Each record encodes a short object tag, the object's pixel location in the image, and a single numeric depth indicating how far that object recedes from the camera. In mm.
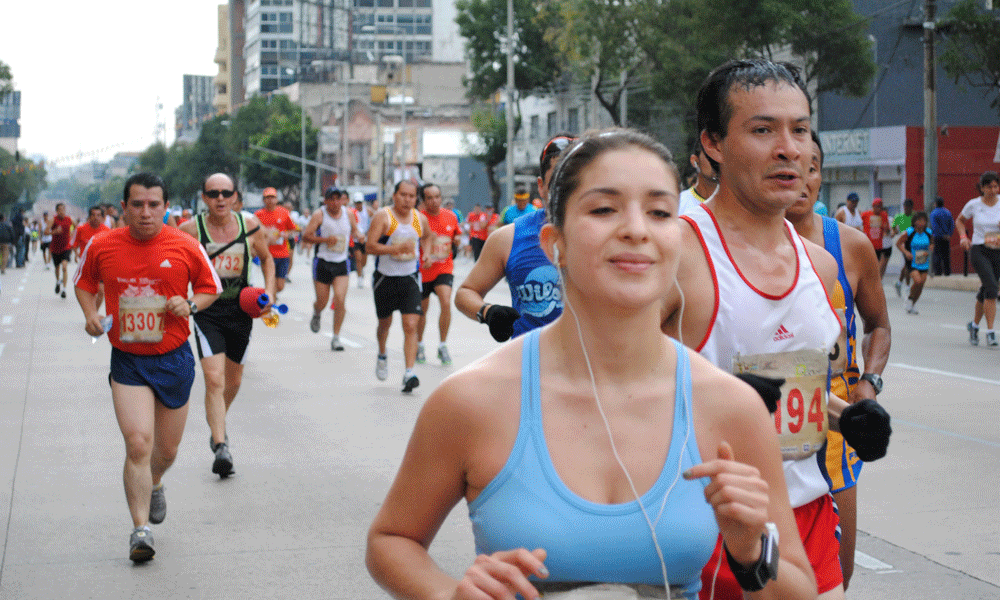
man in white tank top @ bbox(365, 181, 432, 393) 12180
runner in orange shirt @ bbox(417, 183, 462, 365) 13250
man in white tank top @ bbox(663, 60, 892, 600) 3086
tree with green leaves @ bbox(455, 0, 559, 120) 57562
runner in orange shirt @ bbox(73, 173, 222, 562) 6105
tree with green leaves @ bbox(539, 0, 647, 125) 38719
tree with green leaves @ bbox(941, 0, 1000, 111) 26594
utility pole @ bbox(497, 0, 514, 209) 43344
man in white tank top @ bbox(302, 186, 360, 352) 15180
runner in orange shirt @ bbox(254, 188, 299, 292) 18906
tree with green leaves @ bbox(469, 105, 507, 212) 65500
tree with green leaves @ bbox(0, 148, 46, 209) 93575
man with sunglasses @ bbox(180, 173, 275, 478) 7938
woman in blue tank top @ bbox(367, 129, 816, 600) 2035
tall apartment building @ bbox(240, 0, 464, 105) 124375
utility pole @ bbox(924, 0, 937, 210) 26047
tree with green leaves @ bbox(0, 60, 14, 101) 50688
